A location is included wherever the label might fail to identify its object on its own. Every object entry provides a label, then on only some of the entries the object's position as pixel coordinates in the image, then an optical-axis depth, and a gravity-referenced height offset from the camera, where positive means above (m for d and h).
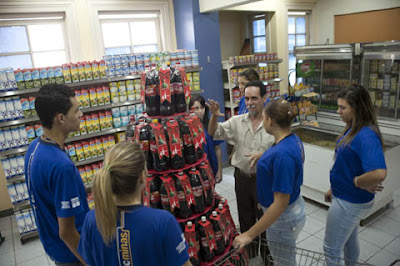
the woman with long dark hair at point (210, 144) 3.32 -0.84
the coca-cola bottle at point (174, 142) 2.35 -0.55
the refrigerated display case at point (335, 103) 4.03 -0.71
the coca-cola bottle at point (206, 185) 2.51 -0.96
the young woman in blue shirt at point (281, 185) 1.92 -0.80
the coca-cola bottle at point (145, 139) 2.37 -0.51
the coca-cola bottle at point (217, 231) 2.44 -1.31
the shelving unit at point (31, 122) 4.02 -0.84
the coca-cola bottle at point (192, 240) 2.36 -1.32
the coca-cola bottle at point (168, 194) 2.35 -0.94
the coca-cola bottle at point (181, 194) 2.39 -0.96
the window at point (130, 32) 5.49 +0.75
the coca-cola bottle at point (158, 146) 2.32 -0.57
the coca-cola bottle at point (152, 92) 2.44 -0.16
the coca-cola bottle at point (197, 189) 2.44 -0.96
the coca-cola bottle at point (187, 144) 2.45 -0.60
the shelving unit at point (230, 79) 5.79 -0.27
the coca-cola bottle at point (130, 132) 2.51 -0.48
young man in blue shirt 1.80 -0.60
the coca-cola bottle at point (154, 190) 2.42 -0.93
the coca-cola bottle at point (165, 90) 2.38 -0.15
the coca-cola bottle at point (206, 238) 2.40 -1.34
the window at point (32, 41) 4.75 +0.64
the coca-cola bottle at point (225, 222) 2.52 -1.29
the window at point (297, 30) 7.64 +0.76
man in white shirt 2.78 -0.68
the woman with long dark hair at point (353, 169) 2.12 -0.81
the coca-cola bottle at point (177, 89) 2.50 -0.15
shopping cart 1.99 -1.30
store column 5.48 +0.53
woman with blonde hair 1.24 -0.61
